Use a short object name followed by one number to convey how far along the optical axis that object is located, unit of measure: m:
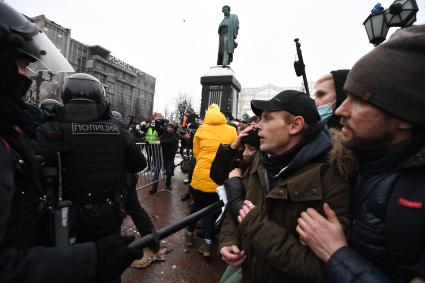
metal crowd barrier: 7.43
